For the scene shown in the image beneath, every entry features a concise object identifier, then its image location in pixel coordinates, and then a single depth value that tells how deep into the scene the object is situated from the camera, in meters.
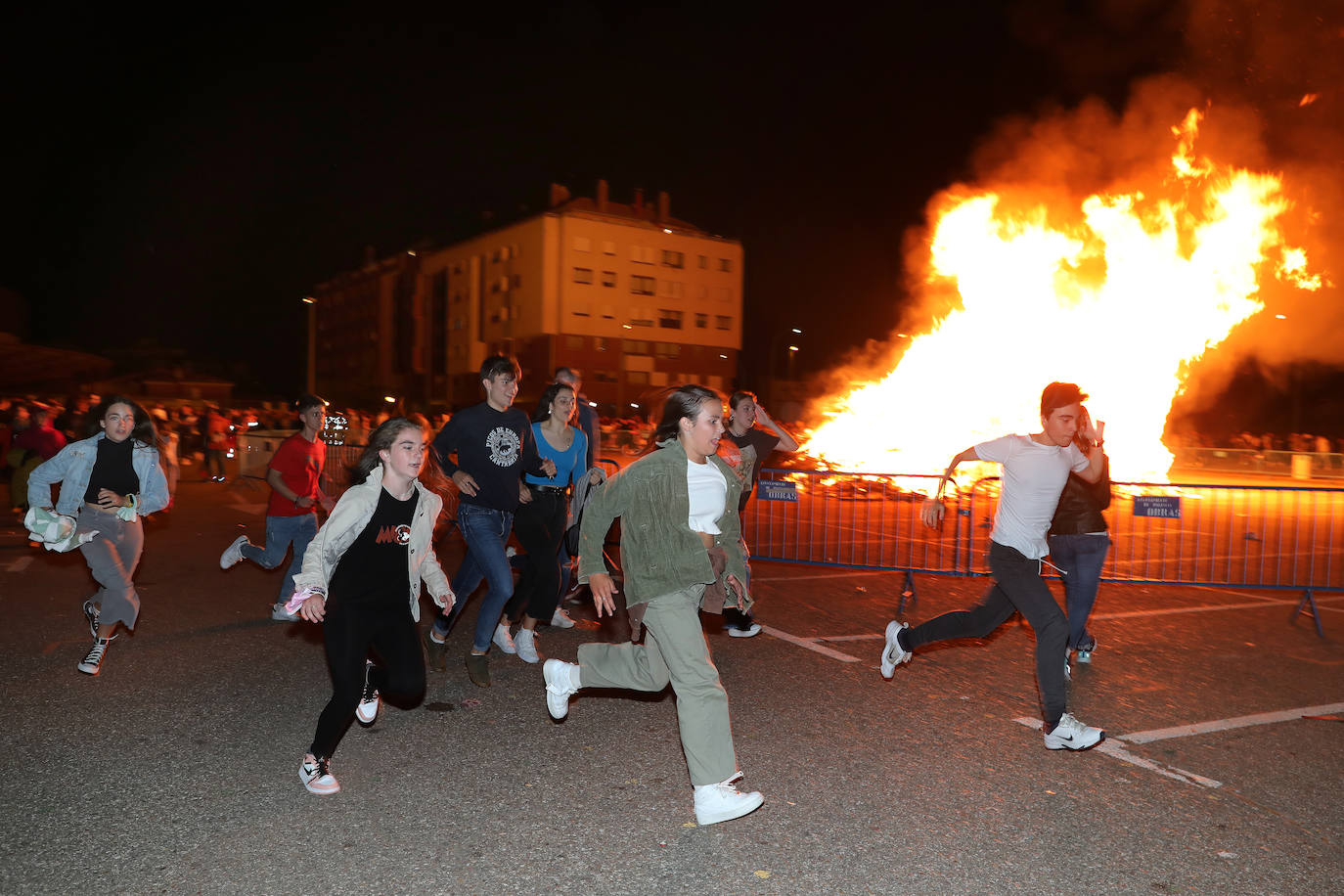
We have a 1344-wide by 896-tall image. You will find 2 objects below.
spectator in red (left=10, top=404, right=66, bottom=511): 12.69
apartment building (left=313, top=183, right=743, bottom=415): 65.06
